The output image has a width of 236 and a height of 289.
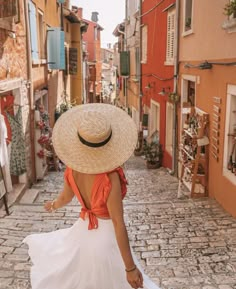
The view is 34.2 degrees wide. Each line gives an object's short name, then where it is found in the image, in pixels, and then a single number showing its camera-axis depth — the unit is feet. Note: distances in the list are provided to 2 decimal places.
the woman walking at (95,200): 8.48
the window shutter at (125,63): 71.22
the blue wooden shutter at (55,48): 42.04
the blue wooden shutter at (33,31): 31.55
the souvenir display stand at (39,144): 32.68
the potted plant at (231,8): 19.41
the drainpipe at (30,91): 29.84
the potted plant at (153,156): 43.50
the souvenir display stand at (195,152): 25.73
